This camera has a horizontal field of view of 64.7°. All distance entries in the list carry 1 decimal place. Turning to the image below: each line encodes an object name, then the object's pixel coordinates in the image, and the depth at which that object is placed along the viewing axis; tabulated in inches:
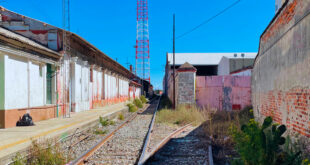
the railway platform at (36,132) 222.2
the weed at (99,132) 364.5
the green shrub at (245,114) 363.1
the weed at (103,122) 453.1
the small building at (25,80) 345.7
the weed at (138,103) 963.0
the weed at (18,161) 184.2
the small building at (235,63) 1198.3
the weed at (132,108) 791.7
